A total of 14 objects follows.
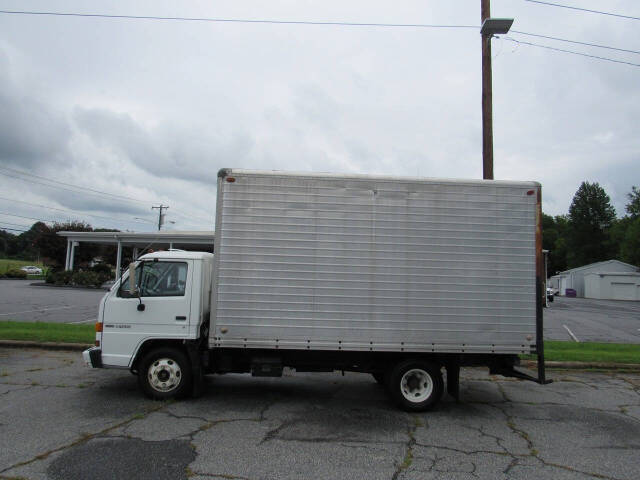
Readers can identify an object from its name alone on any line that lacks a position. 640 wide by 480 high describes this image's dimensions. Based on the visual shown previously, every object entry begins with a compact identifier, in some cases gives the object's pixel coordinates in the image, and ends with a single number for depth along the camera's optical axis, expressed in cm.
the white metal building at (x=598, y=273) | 5641
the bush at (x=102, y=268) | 4066
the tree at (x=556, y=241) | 9385
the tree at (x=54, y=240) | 4803
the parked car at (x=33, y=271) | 5048
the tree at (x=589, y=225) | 8525
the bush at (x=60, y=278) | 3266
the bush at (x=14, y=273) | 4366
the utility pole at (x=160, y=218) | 6085
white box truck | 626
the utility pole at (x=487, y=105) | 954
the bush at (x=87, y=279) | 3225
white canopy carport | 2951
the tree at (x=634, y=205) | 7390
